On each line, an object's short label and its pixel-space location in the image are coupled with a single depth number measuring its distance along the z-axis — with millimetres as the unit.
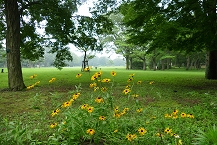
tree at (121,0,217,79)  7047
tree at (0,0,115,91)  9938
